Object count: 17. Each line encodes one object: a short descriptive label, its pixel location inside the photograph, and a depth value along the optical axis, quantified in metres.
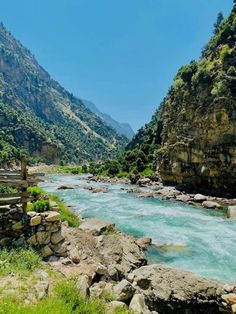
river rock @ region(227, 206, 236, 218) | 22.59
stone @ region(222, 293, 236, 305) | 8.73
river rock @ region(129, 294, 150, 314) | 7.39
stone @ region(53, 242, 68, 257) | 9.75
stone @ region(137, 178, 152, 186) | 46.90
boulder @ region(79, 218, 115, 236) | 14.09
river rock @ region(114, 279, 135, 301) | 7.86
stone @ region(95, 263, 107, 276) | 9.11
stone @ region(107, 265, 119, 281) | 9.40
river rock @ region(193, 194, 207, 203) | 30.71
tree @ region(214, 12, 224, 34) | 77.17
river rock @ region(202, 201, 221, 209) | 27.34
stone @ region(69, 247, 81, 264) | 9.59
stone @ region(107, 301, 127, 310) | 7.18
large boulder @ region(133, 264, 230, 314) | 8.71
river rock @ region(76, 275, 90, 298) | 7.11
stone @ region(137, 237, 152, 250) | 14.80
